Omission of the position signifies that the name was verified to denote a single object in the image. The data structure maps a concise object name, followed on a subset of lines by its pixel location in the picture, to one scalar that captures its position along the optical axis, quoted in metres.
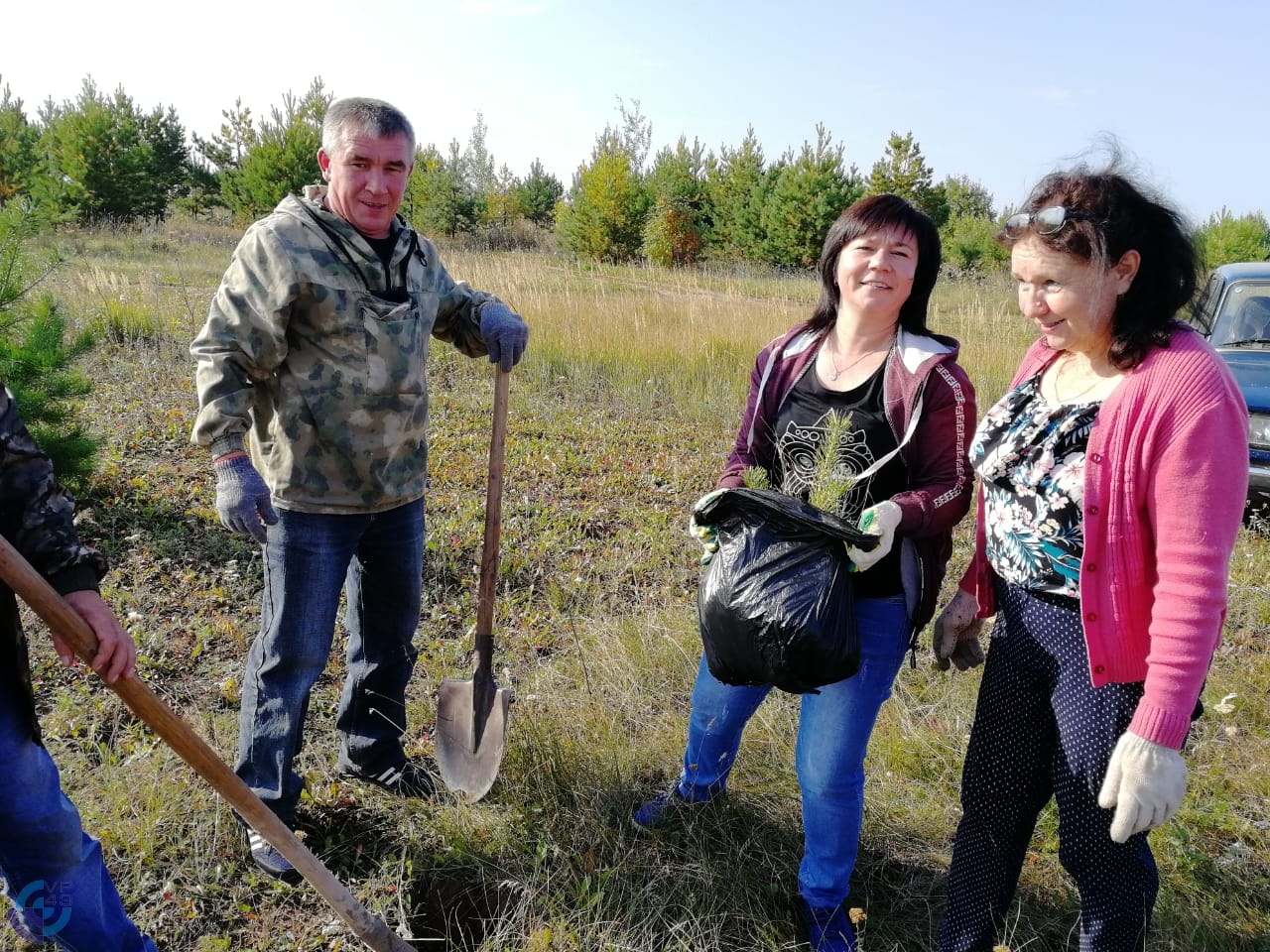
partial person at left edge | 1.48
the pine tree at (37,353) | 3.60
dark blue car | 4.72
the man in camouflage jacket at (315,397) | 1.97
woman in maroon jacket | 1.83
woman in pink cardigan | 1.38
